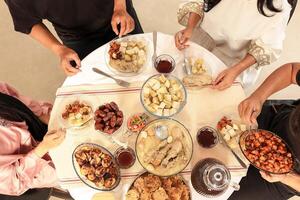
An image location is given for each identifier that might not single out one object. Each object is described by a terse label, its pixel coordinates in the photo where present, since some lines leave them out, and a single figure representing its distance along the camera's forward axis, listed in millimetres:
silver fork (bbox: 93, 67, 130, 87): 1512
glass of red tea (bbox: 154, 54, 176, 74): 1536
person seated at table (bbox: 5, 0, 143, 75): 1530
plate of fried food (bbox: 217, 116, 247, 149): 1412
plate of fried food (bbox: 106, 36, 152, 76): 1518
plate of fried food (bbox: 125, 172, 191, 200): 1304
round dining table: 1395
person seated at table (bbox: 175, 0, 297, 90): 1456
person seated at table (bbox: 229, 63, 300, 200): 1446
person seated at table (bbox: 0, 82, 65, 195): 1413
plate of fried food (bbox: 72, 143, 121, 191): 1334
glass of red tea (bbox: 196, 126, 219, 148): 1425
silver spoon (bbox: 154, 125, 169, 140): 1396
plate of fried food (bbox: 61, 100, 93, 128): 1425
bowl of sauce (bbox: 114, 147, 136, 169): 1396
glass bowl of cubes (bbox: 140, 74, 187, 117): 1405
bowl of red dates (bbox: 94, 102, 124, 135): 1409
